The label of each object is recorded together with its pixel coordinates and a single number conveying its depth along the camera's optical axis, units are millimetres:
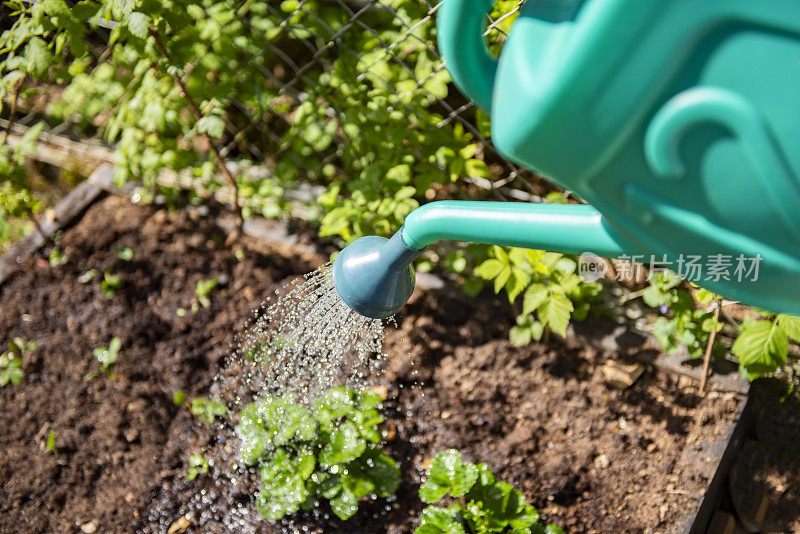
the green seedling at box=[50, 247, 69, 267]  2514
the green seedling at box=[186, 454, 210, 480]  2049
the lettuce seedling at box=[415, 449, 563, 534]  1695
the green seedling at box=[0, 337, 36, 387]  2258
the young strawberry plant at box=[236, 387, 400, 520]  1830
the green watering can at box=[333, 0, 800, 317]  629
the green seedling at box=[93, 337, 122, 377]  2252
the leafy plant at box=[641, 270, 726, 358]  1971
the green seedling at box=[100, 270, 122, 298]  2406
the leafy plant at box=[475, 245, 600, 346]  1883
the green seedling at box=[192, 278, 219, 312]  2355
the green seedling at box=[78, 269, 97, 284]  2463
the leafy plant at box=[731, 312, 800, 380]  1752
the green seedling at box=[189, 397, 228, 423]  2111
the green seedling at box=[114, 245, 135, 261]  2480
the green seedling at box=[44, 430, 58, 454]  2125
